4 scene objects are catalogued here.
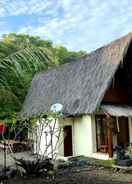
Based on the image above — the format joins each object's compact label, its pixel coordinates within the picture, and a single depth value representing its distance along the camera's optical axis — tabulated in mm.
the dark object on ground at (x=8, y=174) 4920
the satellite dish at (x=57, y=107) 8516
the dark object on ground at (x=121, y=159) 6516
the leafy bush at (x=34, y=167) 5050
